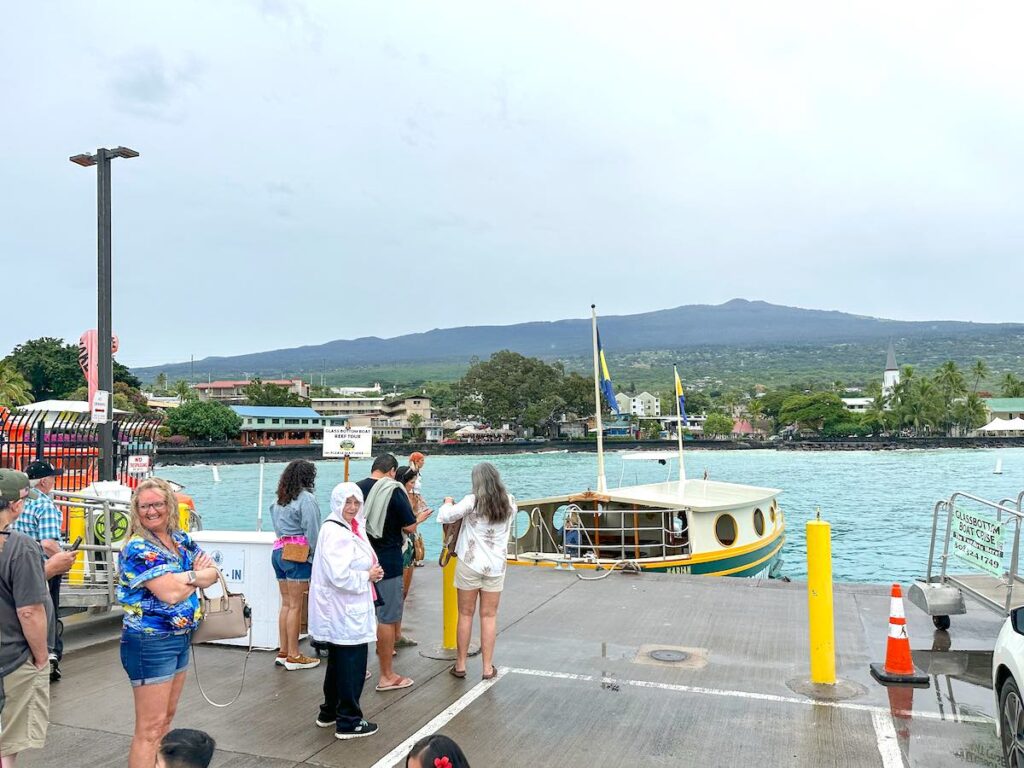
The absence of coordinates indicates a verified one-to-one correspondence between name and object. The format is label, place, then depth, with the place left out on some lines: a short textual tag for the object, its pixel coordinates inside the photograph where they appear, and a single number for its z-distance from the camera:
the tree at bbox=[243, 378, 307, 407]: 152.38
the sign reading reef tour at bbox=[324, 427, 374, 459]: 11.20
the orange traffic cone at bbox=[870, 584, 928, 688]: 6.59
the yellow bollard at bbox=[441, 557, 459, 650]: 7.63
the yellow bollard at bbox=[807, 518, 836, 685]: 6.54
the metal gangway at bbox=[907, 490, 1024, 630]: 7.00
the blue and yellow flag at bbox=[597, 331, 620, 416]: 15.96
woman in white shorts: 6.45
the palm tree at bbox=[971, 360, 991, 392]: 175.71
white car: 4.45
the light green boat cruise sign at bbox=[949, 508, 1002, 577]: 7.19
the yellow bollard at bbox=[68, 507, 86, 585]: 9.30
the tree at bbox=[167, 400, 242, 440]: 118.56
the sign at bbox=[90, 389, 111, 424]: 11.38
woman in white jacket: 5.40
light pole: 11.76
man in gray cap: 3.85
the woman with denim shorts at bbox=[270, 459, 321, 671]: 6.66
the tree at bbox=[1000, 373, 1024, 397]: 193.38
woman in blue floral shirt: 4.08
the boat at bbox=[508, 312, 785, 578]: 14.45
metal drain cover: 7.34
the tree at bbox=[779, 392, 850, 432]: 168.00
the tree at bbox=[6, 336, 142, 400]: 103.00
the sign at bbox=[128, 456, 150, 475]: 12.77
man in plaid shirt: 6.09
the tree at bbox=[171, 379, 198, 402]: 153.84
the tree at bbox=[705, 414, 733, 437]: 185.25
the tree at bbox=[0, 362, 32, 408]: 59.23
